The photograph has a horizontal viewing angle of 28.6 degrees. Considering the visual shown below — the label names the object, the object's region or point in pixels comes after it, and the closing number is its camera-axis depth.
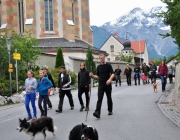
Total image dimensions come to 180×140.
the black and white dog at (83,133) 6.06
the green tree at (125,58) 73.18
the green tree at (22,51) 22.73
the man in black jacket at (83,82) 13.31
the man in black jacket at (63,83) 13.40
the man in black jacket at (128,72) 28.46
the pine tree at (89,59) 35.59
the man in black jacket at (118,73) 29.36
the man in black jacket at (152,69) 26.27
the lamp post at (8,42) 20.36
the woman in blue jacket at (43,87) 11.64
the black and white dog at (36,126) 7.70
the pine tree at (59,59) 30.48
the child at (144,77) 28.75
